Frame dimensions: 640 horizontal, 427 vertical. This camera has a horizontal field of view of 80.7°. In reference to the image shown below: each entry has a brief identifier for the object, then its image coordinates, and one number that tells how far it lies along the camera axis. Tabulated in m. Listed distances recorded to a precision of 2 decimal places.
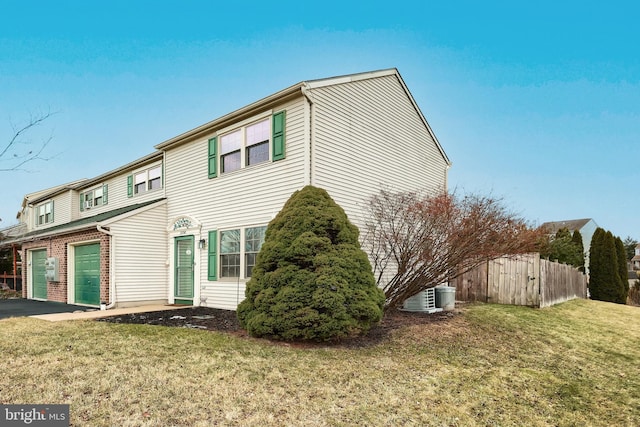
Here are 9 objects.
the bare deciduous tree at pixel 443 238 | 8.86
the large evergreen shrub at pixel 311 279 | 6.42
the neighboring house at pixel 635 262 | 65.14
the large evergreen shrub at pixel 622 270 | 19.61
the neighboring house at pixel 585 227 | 37.44
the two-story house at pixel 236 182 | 9.54
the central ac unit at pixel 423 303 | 10.38
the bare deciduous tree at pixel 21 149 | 3.65
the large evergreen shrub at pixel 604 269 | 19.50
